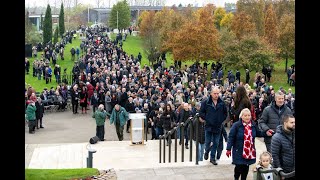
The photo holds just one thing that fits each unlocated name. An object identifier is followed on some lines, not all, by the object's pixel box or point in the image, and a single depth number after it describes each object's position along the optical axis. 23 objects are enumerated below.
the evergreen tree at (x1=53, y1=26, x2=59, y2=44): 64.84
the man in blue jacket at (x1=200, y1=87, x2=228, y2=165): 10.52
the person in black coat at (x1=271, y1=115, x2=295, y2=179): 7.34
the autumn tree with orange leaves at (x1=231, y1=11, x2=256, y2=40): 48.25
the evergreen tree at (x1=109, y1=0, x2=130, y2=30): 83.54
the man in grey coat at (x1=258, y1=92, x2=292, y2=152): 9.55
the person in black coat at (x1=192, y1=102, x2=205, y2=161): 12.15
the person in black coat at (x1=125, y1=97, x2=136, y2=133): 21.14
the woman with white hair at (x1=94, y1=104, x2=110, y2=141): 17.80
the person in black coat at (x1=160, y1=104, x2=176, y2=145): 17.25
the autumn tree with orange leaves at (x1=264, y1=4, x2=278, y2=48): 47.81
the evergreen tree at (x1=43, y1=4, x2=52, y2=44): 58.56
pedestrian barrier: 11.30
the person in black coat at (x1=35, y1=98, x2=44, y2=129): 21.03
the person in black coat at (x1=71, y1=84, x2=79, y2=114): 25.12
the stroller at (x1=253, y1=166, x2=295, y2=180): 6.49
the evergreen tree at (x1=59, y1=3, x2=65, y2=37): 70.61
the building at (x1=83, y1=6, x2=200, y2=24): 145.00
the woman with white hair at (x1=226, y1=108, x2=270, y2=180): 8.54
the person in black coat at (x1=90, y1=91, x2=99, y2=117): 25.19
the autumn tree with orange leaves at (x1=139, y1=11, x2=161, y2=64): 49.47
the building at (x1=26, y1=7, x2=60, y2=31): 103.51
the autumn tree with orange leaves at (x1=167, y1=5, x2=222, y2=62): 41.31
